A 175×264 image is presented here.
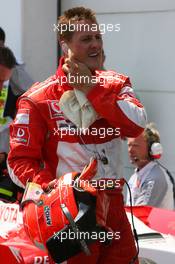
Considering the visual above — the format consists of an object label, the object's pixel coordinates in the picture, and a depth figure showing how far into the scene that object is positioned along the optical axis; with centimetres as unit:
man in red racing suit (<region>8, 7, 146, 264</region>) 696
